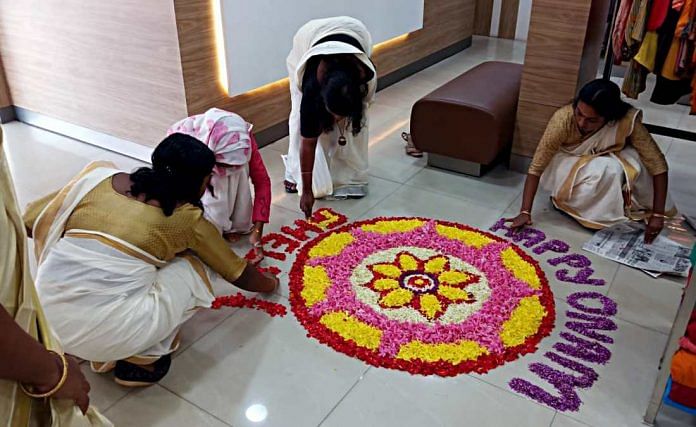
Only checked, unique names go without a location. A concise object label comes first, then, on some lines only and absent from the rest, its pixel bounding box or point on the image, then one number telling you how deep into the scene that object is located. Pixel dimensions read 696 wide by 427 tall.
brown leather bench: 3.16
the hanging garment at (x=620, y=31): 2.63
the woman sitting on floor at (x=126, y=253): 1.71
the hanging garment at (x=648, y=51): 2.57
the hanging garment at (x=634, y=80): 2.75
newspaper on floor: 2.53
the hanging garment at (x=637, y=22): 2.54
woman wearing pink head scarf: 2.34
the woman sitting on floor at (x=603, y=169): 2.67
